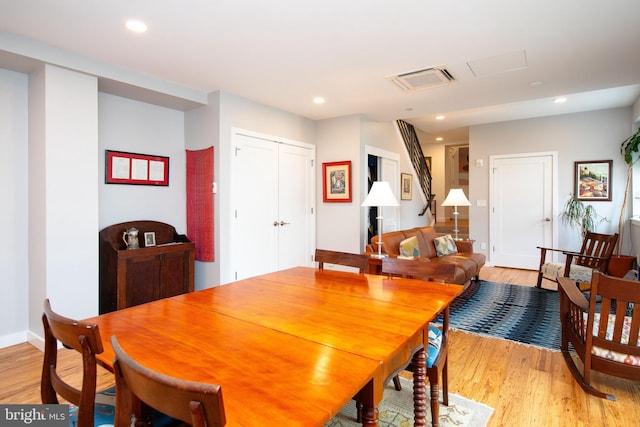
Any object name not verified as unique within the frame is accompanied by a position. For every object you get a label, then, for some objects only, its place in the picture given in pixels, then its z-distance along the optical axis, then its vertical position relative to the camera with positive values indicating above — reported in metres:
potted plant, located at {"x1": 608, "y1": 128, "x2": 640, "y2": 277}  4.42 +0.11
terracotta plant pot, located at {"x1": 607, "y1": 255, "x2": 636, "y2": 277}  4.40 -0.73
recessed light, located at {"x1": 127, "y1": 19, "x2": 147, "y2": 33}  2.34 +1.26
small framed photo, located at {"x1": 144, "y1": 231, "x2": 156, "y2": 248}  3.59 -0.31
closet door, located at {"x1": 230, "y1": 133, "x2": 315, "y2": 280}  4.00 +0.04
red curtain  3.85 +0.08
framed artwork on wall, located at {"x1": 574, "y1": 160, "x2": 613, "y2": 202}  5.36 +0.44
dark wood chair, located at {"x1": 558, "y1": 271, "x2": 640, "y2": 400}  1.93 -0.78
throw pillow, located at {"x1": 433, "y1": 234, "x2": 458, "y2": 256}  4.96 -0.54
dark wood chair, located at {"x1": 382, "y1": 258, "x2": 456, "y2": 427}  1.76 -0.68
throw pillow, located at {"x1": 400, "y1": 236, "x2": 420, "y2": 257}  4.20 -0.48
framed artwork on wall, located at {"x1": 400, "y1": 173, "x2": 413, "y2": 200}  6.24 +0.41
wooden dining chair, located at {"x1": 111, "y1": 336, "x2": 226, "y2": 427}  0.64 -0.37
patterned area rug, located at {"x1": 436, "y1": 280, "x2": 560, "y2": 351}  3.13 -1.12
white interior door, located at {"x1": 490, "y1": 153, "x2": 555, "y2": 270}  5.83 +0.01
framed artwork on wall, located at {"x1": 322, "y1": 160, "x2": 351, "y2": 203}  4.76 +0.38
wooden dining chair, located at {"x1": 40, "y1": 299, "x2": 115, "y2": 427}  1.02 -0.52
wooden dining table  0.87 -0.45
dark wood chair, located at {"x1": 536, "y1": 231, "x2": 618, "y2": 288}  3.88 -0.63
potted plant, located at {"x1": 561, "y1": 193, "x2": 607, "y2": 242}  5.42 -0.12
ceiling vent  3.25 +1.28
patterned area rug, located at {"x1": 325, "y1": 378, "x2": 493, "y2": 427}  1.90 -1.16
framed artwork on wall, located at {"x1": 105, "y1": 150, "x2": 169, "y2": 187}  3.45 +0.42
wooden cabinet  3.16 -0.58
